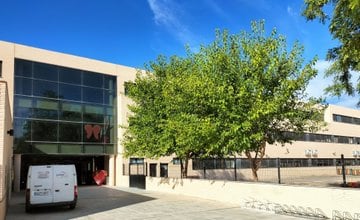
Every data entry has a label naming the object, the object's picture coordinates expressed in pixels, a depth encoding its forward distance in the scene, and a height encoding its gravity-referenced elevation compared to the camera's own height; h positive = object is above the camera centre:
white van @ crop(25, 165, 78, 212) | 16.47 -1.25
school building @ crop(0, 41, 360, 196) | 28.62 +3.41
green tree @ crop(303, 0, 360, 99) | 7.17 +2.62
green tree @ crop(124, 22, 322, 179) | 16.91 +2.47
